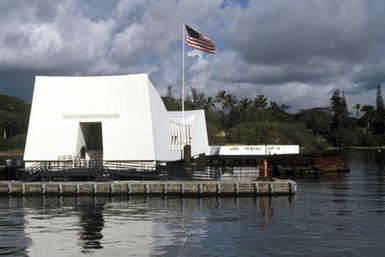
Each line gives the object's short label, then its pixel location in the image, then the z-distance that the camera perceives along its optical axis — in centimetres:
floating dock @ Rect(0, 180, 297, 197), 3581
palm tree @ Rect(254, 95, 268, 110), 16362
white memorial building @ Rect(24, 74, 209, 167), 4562
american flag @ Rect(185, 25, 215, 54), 4555
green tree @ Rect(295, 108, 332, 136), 18098
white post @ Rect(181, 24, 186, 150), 6205
